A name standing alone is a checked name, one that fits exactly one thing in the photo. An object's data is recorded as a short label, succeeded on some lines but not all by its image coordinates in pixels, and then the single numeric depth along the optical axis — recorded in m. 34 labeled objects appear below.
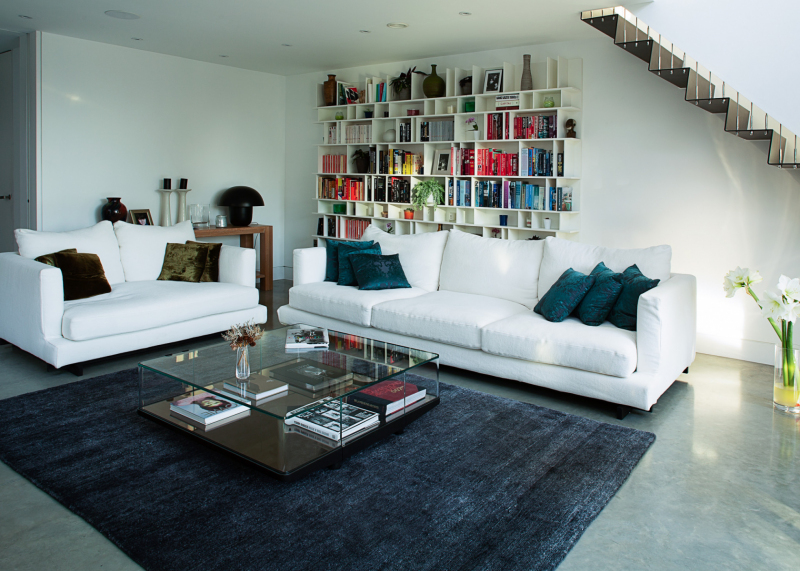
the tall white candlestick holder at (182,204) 6.80
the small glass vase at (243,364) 3.06
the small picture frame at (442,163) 6.43
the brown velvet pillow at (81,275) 4.33
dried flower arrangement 3.05
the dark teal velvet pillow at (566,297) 3.89
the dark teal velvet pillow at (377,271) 4.86
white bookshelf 5.56
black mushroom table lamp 7.11
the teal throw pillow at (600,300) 3.79
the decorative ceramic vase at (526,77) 5.67
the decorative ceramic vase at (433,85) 6.25
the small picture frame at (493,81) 5.88
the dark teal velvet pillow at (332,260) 5.22
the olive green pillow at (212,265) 5.18
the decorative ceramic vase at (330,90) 7.17
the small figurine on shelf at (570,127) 5.54
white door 6.48
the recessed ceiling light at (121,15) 5.07
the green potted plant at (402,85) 6.58
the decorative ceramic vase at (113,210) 6.18
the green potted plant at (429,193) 6.32
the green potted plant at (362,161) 7.00
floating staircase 4.21
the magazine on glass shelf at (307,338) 3.56
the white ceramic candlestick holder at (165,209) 6.68
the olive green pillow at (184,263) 5.12
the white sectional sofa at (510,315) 3.45
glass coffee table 2.71
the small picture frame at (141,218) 6.50
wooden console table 7.19
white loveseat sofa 3.96
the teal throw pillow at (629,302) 3.69
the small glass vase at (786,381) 3.55
